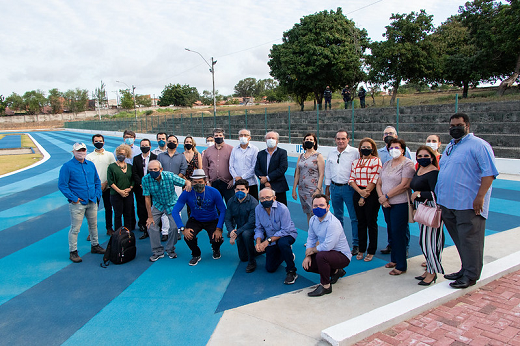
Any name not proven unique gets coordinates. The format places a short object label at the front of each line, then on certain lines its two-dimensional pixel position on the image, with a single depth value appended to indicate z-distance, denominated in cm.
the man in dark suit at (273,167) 620
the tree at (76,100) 11762
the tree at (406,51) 2689
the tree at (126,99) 10112
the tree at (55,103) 11625
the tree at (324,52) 3316
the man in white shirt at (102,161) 675
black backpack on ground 565
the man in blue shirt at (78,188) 567
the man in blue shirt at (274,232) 489
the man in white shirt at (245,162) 668
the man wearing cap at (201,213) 562
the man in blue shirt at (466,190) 396
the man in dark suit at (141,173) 682
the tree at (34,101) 11181
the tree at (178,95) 9331
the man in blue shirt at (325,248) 439
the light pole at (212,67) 3089
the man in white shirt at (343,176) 556
